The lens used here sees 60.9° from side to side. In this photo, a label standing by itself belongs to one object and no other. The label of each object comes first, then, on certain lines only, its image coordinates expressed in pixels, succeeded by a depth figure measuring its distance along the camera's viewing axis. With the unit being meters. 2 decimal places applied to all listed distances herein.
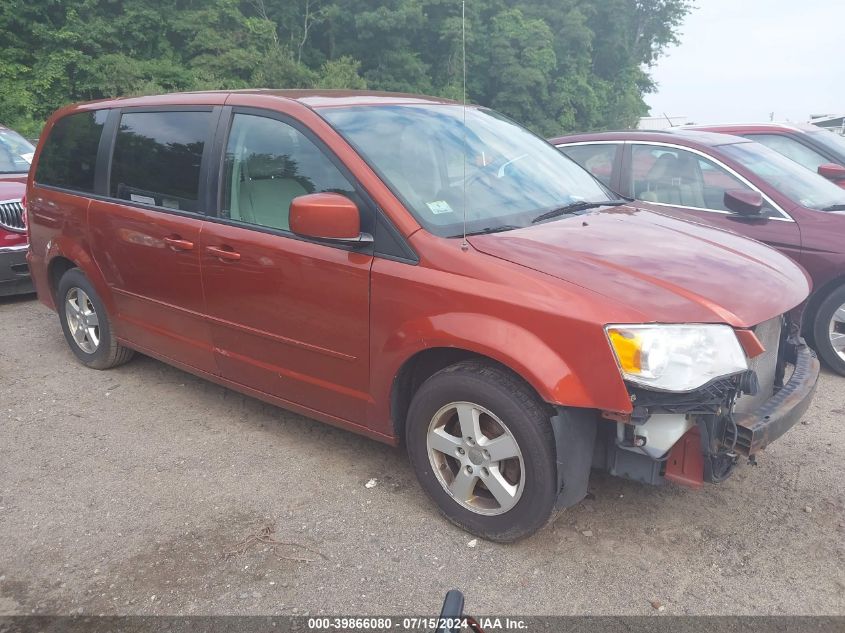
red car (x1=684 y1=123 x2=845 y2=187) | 6.41
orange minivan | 2.59
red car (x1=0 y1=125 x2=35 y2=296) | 6.62
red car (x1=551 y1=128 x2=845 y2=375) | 4.84
